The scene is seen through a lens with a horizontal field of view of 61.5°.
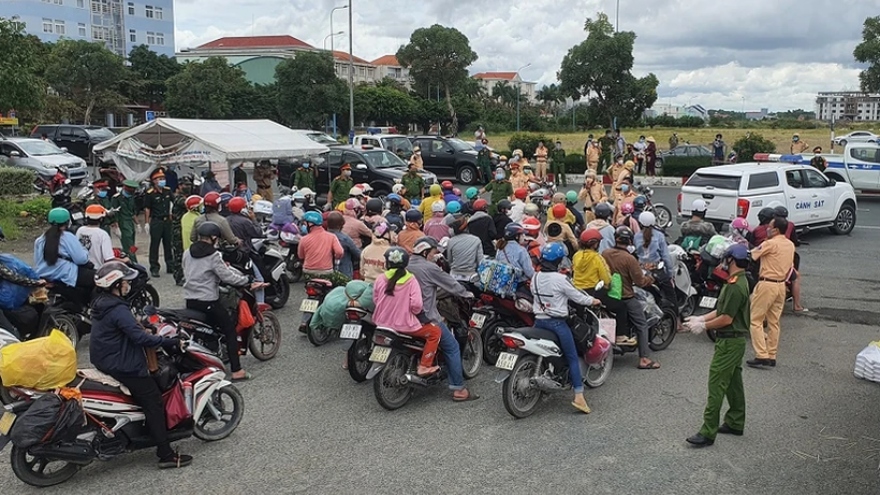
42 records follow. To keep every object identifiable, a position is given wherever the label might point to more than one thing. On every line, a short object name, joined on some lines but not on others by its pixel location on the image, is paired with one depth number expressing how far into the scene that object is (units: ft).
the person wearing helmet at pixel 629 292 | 26.61
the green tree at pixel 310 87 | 164.04
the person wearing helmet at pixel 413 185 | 52.39
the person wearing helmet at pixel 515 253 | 25.96
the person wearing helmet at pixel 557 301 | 22.12
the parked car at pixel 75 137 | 110.52
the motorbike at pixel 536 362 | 21.71
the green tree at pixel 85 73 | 156.04
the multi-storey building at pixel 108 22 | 247.29
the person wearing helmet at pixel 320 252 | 29.96
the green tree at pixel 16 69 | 62.64
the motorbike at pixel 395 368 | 22.38
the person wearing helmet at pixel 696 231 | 34.50
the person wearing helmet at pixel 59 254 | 27.07
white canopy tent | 53.88
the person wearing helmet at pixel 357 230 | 34.35
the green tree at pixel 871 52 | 112.16
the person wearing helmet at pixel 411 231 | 28.89
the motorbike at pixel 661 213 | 56.18
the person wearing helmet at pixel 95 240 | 29.63
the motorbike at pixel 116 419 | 17.11
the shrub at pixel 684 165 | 95.40
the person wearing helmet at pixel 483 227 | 34.30
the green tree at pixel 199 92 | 164.04
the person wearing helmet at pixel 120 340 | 17.72
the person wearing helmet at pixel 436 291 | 23.35
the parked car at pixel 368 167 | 69.51
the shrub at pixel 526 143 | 109.40
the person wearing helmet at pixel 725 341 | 20.20
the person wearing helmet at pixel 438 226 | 33.17
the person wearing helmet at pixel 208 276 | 23.80
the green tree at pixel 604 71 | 136.56
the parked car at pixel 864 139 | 77.77
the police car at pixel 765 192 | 50.52
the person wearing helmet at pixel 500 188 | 48.42
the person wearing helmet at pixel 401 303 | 22.27
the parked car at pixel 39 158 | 82.38
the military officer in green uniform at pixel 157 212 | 40.09
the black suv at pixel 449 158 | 88.17
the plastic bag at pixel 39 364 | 16.74
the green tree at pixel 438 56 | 211.00
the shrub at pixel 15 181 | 63.52
